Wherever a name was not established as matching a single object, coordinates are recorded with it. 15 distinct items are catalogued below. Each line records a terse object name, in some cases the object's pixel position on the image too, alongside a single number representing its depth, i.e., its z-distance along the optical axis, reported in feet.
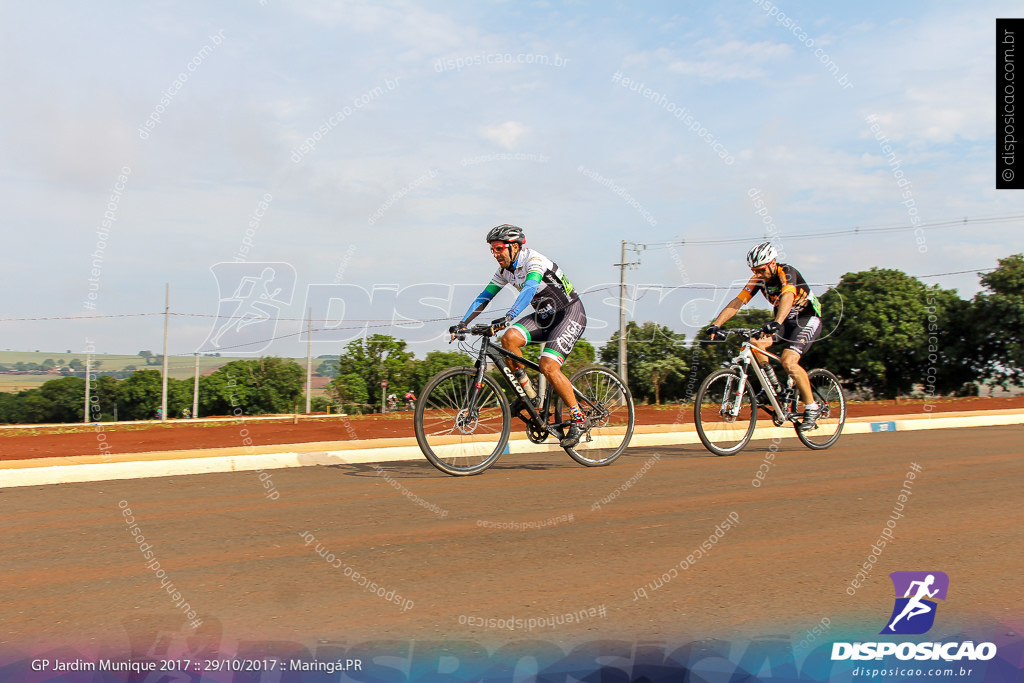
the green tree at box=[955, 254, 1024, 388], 156.56
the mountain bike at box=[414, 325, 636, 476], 23.20
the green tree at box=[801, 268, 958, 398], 173.06
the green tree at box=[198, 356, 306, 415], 326.85
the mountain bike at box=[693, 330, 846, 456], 28.48
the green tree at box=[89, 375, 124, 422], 375.86
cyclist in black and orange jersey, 29.91
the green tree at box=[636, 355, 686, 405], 230.13
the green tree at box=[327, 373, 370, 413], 264.05
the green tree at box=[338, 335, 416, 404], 312.50
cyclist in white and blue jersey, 23.59
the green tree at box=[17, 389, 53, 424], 367.04
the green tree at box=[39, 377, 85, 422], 370.12
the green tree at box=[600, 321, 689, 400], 237.45
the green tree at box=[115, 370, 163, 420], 392.47
